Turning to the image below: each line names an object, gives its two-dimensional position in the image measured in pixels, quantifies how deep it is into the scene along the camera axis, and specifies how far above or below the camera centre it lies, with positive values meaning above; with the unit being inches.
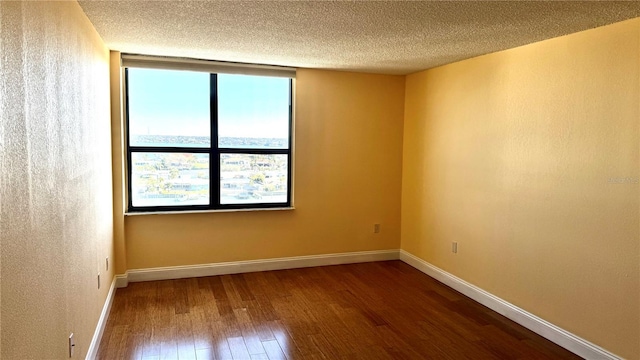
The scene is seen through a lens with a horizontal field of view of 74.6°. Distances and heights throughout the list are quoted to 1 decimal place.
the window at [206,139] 167.0 +8.3
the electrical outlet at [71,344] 84.4 -38.2
